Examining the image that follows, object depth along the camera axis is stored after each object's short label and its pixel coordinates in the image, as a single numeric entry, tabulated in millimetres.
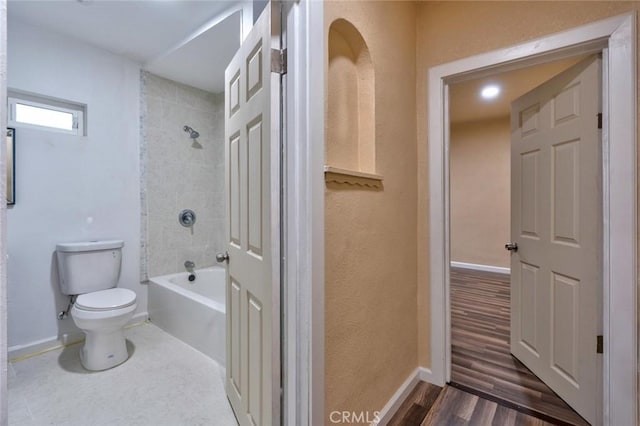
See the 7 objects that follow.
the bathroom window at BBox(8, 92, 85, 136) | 2078
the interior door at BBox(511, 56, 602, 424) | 1457
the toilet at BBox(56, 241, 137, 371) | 1869
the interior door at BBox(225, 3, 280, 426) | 1062
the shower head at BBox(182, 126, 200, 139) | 2991
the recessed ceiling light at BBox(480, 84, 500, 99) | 3375
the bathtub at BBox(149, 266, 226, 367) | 2043
